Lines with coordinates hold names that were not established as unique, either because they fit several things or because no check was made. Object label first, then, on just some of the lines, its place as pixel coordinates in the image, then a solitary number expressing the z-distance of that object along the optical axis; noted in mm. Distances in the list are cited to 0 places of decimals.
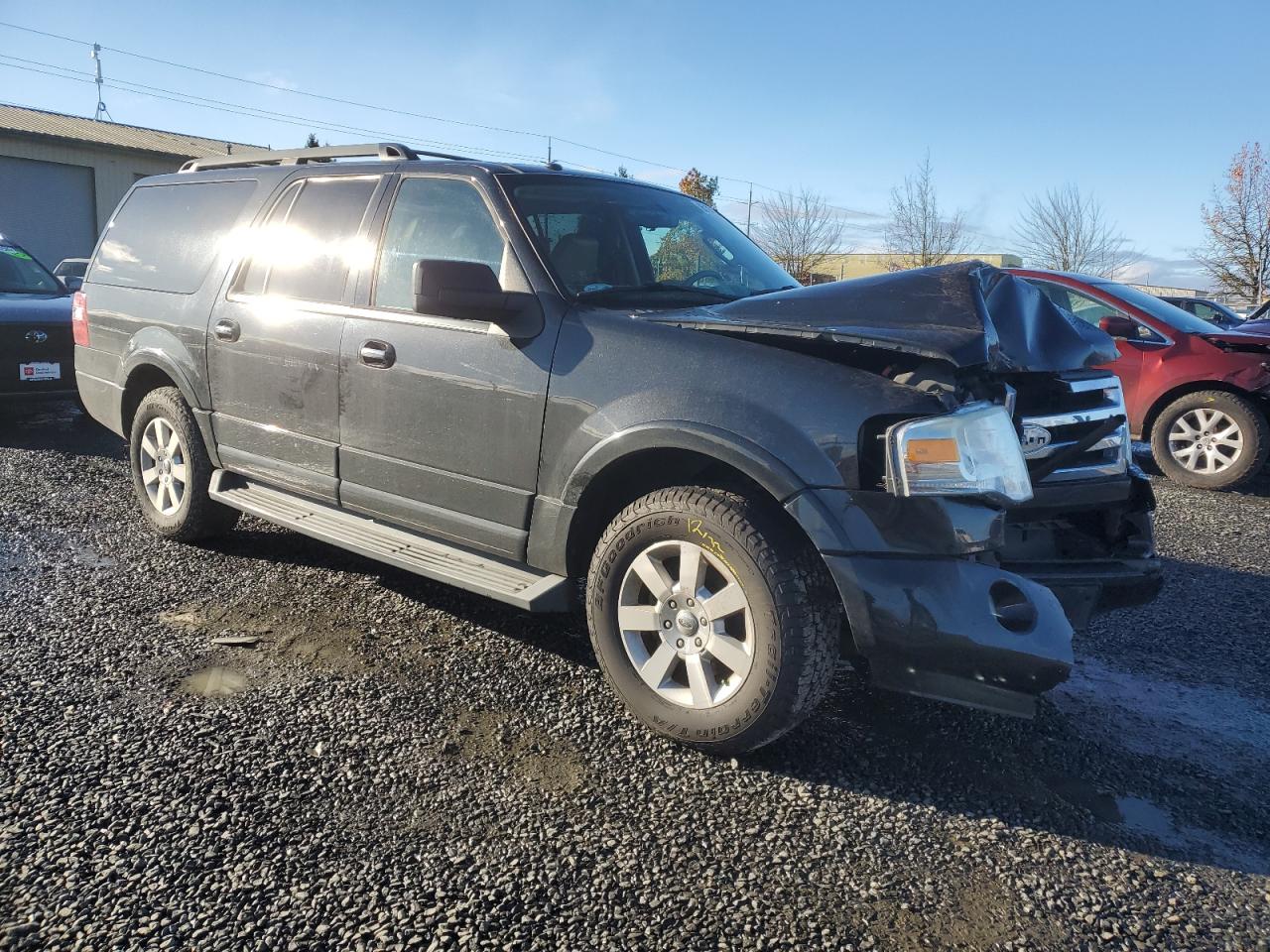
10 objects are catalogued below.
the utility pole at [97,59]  70956
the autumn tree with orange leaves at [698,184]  36125
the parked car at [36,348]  7711
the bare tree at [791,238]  35656
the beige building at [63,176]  28297
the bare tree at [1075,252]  32375
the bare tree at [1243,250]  26141
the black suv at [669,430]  2645
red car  7230
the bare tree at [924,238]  31525
